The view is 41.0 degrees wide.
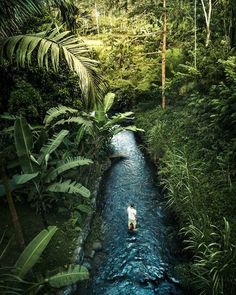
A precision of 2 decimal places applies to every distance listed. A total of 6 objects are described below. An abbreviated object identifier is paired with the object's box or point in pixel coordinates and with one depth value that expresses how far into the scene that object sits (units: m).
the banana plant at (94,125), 8.19
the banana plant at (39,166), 6.13
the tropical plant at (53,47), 5.65
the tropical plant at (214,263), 5.09
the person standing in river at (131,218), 7.96
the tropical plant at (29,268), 4.58
